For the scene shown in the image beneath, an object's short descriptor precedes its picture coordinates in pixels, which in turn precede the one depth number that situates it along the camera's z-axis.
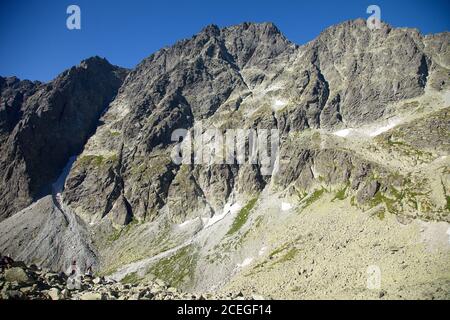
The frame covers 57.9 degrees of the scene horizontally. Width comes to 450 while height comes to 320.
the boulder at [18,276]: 29.82
